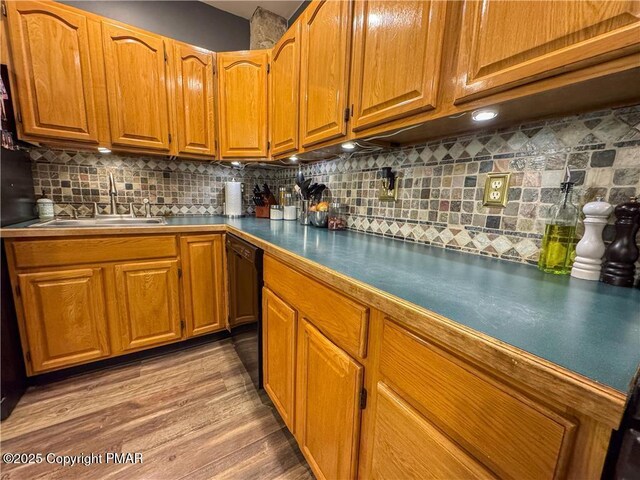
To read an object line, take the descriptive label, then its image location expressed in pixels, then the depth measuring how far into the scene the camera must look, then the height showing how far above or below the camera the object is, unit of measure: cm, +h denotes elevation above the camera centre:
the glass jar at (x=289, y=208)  203 -10
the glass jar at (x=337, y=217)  159 -12
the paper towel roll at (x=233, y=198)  213 -4
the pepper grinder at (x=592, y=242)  69 -9
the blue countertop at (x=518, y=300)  35 -20
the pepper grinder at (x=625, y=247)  65 -10
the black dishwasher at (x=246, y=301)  122 -58
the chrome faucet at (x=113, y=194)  180 -3
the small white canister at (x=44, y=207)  163 -13
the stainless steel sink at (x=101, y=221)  147 -21
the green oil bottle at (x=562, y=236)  76 -9
